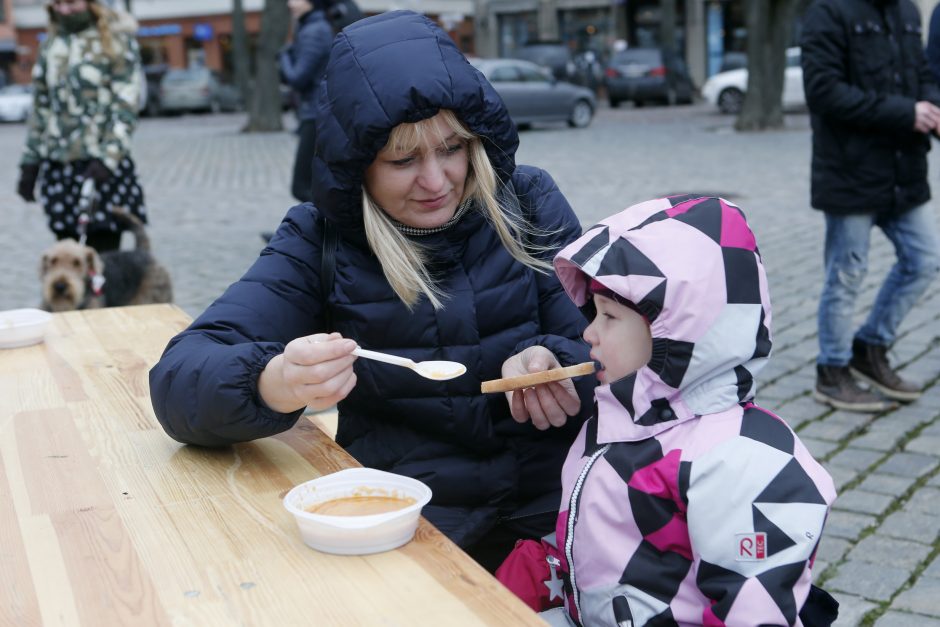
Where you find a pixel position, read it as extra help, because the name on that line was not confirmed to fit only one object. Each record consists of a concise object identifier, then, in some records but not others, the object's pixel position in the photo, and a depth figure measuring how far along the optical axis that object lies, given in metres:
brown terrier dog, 6.12
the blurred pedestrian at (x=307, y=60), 7.27
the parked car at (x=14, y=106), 31.36
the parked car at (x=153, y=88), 32.78
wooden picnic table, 1.38
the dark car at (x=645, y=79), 29.02
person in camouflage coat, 5.69
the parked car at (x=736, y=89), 24.36
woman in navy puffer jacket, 2.00
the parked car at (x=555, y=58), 29.78
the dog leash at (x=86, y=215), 5.75
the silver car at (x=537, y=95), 21.69
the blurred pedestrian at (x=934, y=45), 5.22
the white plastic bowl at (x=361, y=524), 1.49
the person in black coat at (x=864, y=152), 4.39
